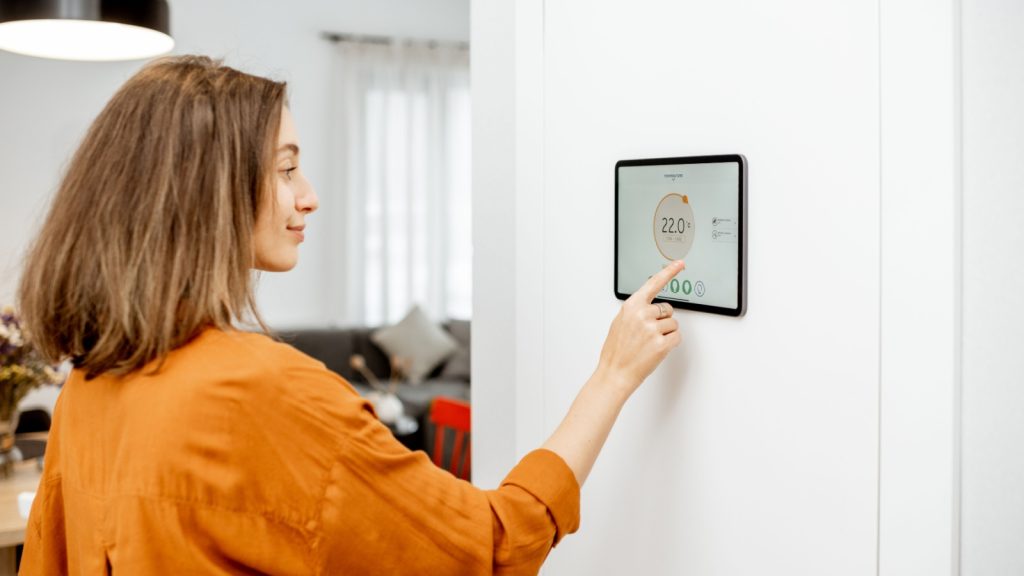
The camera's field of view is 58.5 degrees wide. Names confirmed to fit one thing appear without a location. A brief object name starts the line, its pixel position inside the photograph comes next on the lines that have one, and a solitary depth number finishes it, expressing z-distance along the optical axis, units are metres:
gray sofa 5.07
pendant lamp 2.01
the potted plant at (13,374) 2.47
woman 0.78
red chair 2.93
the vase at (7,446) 2.53
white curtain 5.48
